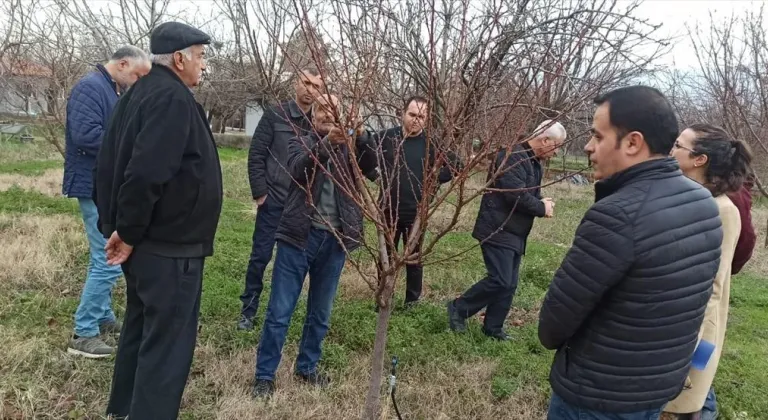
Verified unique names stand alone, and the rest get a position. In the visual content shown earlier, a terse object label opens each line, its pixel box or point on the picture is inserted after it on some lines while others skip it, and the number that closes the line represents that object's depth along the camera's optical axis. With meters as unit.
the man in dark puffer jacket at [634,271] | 1.78
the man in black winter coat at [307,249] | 3.20
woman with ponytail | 2.75
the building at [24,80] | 10.56
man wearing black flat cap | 2.41
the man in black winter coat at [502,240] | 4.16
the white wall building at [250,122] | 39.59
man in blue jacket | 3.62
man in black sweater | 4.50
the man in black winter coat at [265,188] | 4.41
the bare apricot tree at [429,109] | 2.25
